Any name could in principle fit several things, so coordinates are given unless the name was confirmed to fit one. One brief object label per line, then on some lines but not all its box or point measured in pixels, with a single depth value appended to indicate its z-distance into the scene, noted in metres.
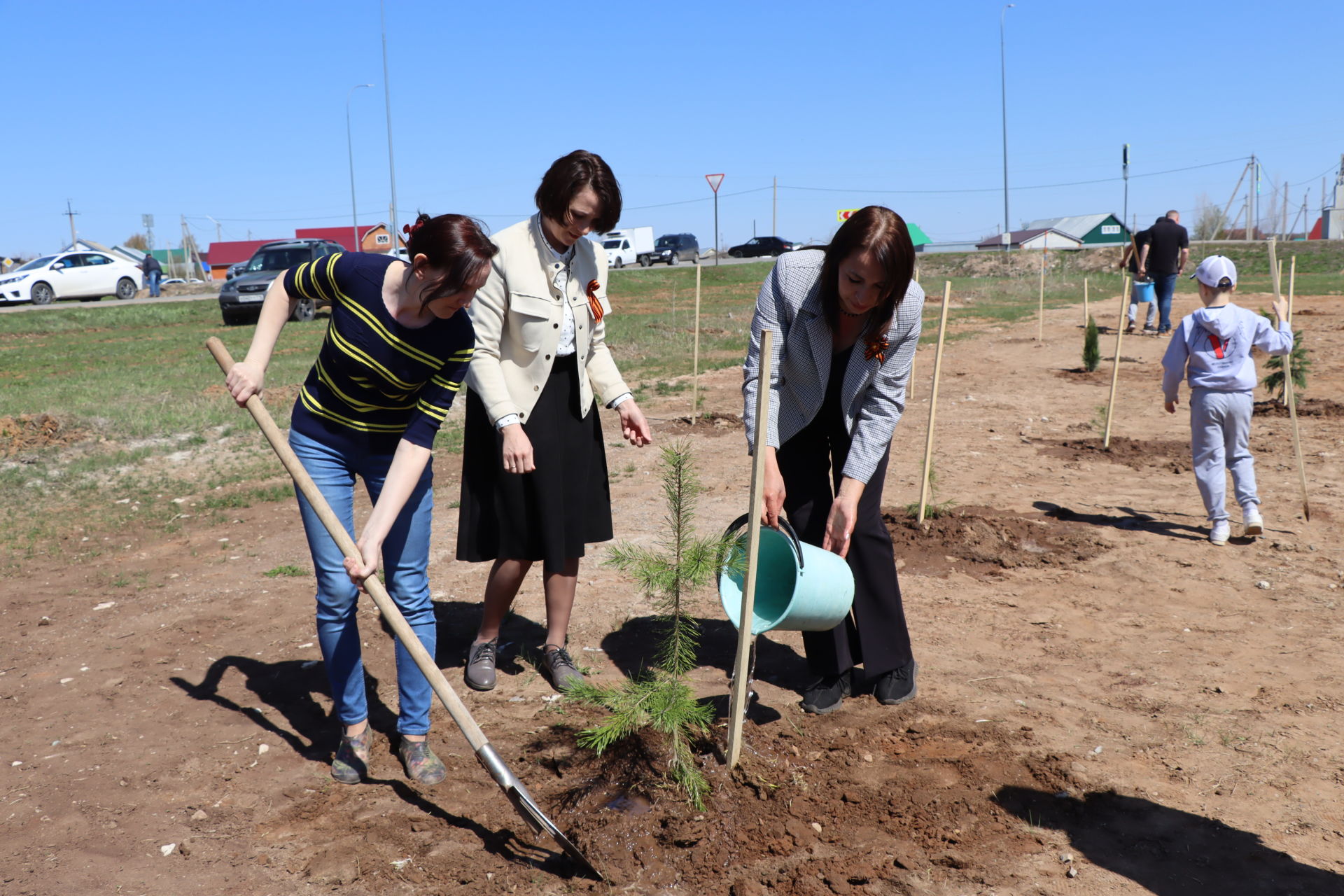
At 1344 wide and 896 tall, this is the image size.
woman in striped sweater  2.51
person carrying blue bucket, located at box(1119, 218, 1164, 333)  12.64
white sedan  23.14
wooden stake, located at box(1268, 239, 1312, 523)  5.47
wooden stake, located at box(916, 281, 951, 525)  5.04
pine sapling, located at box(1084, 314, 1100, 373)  10.66
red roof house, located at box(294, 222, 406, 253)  50.56
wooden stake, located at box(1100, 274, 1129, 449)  6.95
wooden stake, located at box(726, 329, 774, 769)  2.50
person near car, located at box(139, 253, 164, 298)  25.94
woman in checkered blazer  2.75
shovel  2.43
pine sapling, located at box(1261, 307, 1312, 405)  8.25
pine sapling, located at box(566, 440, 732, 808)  2.79
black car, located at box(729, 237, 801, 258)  42.34
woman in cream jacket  3.14
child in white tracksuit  5.21
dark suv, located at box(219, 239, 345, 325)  17.73
